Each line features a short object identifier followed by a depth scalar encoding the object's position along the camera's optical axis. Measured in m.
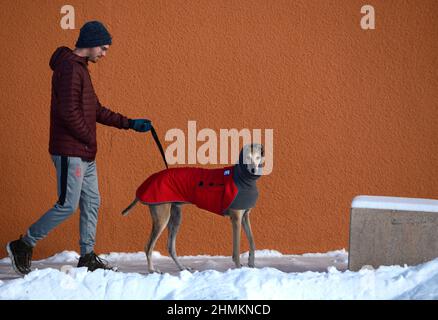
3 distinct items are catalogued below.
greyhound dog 10.54
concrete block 10.48
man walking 10.52
